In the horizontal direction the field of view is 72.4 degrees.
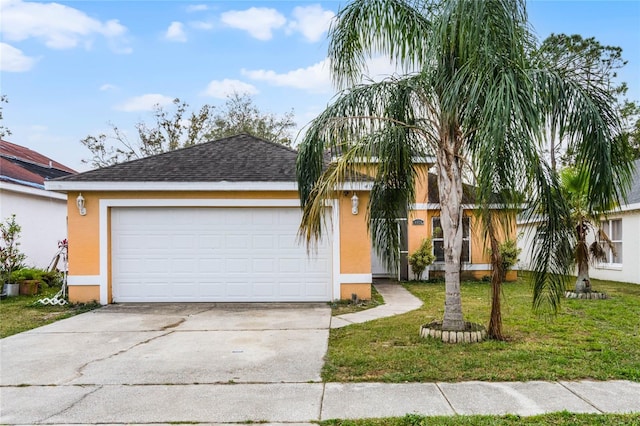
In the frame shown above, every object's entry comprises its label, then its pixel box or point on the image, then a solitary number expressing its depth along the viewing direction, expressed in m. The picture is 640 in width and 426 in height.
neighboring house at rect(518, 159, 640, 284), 13.09
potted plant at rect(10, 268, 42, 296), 11.36
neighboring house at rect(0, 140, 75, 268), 13.15
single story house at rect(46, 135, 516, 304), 9.58
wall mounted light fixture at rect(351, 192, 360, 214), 9.54
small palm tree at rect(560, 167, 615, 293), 10.02
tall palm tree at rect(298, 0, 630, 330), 4.86
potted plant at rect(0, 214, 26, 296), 11.17
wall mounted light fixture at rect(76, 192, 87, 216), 9.47
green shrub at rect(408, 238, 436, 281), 13.62
